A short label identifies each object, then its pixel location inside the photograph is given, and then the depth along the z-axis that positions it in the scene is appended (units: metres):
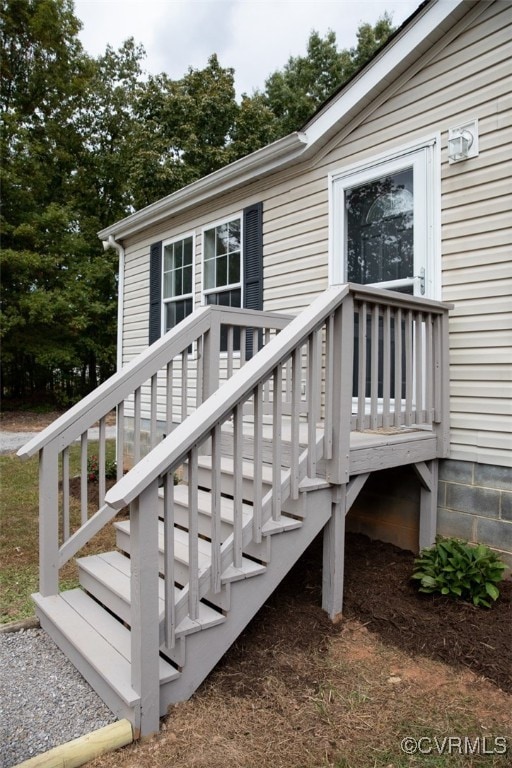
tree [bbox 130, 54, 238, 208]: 14.66
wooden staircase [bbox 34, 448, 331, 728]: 2.07
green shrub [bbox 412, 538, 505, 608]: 2.83
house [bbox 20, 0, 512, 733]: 2.10
